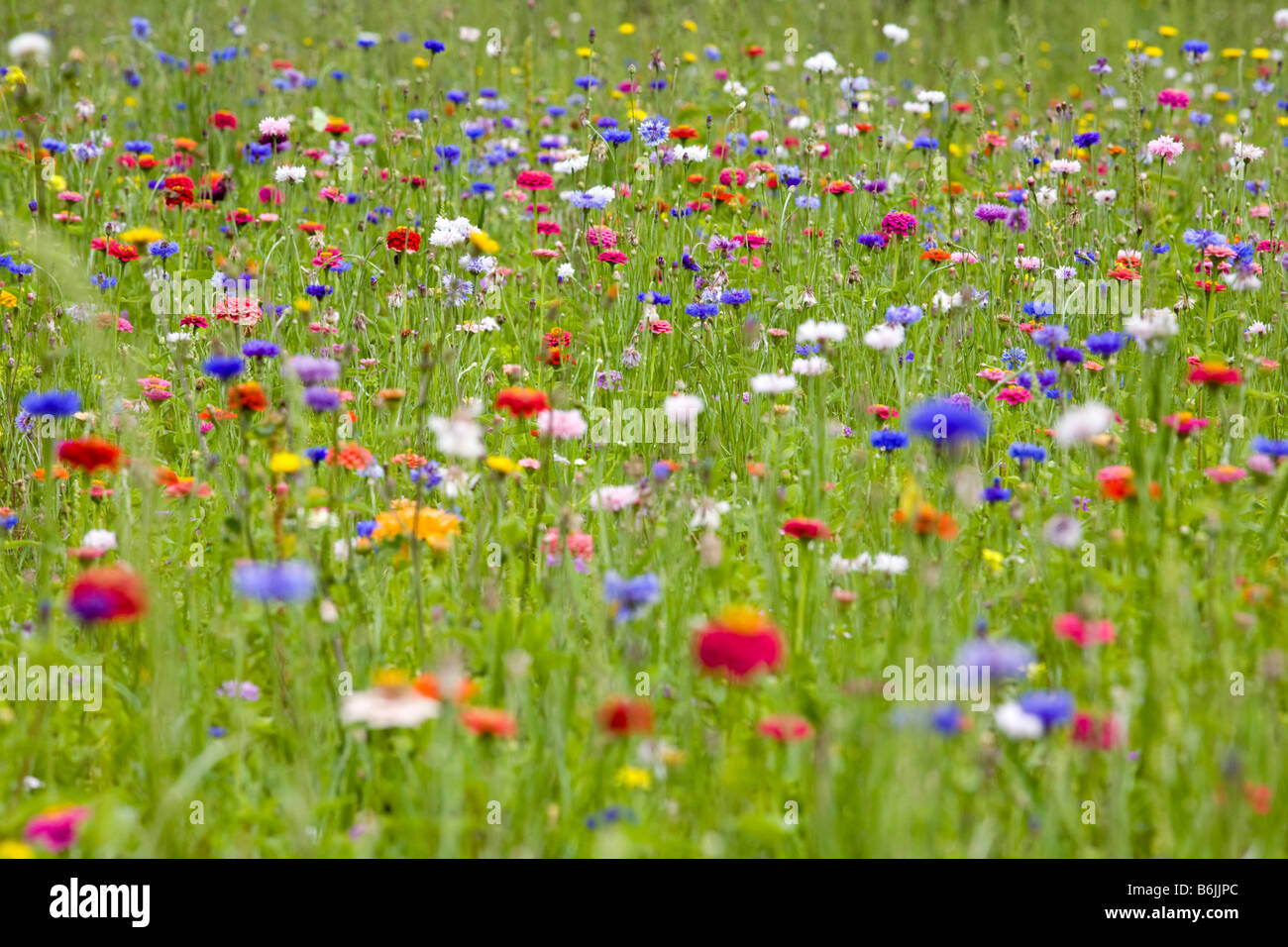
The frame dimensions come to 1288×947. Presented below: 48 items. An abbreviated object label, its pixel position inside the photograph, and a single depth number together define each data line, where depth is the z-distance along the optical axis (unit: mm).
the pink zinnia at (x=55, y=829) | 2809
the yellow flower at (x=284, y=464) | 4168
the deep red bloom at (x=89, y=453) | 3785
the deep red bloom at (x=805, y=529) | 4090
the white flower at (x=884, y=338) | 5016
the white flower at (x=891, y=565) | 4336
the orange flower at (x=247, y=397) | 4258
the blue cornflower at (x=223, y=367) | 4211
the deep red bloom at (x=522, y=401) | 4070
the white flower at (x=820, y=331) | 4954
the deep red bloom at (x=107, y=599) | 2832
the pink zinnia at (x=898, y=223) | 7176
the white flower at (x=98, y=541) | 4477
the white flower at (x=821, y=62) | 9287
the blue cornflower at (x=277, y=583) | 2980
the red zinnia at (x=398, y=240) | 6730
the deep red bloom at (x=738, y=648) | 2842
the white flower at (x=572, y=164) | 7652
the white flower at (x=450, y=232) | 6457
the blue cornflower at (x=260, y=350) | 5086
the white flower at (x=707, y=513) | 4457
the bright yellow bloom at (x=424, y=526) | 4375
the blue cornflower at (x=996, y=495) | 4613
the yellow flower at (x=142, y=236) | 5898
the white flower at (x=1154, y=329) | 4449
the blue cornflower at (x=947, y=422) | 3705
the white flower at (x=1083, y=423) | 3750
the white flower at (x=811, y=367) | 4750
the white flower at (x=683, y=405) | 4590
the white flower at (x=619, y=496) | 4625
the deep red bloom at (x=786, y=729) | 3215
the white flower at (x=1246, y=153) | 8055
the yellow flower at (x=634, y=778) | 3309
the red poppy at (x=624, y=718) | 2830
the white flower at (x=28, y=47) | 5488
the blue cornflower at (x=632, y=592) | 3445
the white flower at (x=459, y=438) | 3605
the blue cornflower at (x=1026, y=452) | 4859
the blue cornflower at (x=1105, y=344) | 4855
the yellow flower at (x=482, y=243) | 4723
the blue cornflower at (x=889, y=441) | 4840
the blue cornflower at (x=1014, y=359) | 6555
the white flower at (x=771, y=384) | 4789
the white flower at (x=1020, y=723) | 2977
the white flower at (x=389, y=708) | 2795
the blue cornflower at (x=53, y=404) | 4047
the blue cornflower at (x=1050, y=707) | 2967
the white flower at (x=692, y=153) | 8164
